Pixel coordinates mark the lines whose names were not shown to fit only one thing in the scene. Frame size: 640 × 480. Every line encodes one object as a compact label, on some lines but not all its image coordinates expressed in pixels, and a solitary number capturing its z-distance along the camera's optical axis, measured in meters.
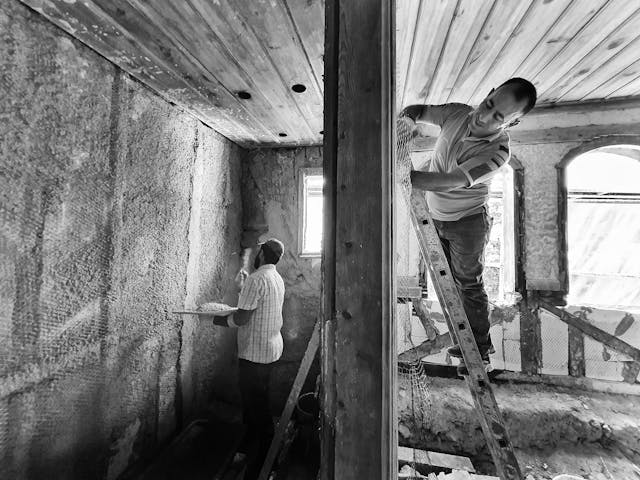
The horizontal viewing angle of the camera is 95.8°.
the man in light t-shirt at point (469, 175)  1.28
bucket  2.71
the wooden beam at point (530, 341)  3.00
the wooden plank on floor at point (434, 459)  2.34
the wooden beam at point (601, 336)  2.49
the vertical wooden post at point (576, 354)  2.93
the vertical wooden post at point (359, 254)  0.65
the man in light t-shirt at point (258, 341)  2.45
